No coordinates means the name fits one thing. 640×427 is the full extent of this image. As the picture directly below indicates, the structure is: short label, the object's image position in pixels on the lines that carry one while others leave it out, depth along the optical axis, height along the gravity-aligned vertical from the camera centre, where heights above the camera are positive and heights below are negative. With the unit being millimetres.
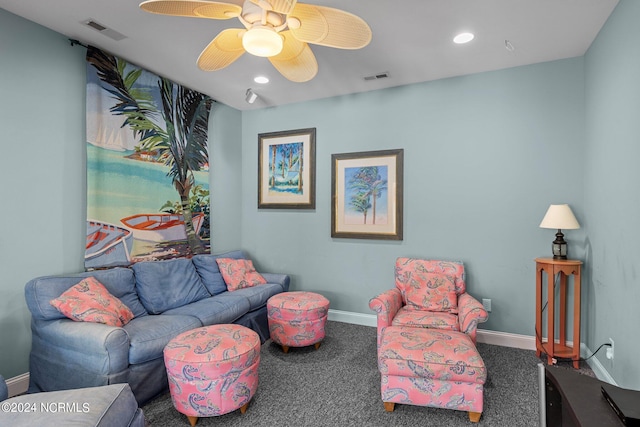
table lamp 2760 -90
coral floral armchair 2674 -770
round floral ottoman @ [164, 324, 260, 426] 2021 -1003
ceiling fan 1661 +972
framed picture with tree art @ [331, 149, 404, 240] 3709 +172
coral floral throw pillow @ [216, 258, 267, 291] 3578 -706
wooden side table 2781 -814
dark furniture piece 1239 -745
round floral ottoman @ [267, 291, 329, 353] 3045 -1010
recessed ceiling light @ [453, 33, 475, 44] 2643 +1357
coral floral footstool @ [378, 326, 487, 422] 2035 -995
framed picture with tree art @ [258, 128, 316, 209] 4160 +500
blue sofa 2094 -858
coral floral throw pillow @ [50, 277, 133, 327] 2260 -669
